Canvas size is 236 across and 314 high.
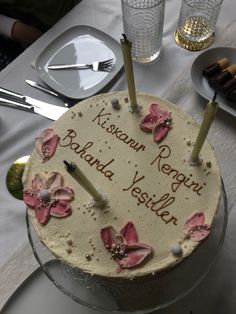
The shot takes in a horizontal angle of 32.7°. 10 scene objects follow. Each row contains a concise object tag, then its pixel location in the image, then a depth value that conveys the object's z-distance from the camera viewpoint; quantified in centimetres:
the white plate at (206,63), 85
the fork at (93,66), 90
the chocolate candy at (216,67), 85
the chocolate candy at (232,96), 81
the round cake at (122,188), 60
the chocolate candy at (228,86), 81
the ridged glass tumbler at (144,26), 85
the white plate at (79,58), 88
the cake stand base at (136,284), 66
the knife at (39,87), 88
